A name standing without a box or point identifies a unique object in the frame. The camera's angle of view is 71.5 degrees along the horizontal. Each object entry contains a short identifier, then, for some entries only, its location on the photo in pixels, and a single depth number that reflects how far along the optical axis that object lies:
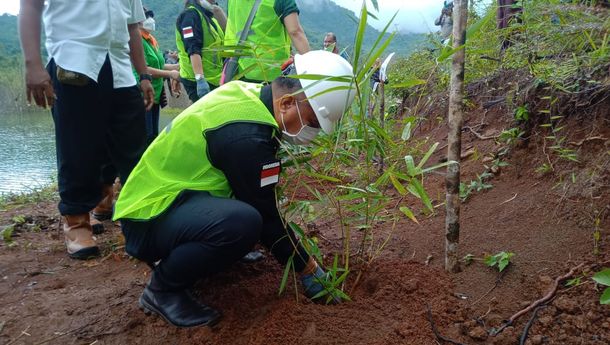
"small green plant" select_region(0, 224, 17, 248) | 2.51
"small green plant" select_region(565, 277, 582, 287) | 1.39
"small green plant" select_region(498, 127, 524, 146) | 2.31
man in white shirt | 1.95
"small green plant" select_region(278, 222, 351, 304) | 1.54
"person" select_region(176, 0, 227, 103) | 3.05
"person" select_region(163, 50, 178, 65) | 6.13
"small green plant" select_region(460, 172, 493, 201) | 2.25
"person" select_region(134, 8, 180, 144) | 3.35
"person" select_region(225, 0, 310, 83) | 2.64
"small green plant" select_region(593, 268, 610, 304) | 1.03
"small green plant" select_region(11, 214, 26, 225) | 2.91
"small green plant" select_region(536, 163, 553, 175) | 2.03
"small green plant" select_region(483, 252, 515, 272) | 1.58
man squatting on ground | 1.42
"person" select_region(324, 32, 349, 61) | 5.45
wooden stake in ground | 1.38
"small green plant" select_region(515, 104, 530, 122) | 2.25
